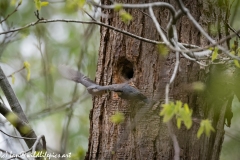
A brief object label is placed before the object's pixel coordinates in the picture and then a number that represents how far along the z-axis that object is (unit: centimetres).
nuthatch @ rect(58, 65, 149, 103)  950
